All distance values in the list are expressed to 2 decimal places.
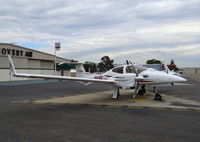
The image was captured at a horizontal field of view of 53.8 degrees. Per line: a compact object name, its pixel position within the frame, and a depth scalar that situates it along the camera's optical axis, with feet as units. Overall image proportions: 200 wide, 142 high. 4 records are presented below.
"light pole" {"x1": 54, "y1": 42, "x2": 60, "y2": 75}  128.26
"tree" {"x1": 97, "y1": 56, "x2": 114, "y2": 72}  257.14
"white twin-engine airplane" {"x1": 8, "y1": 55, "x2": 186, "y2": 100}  37.18
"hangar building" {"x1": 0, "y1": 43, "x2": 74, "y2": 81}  105.40
